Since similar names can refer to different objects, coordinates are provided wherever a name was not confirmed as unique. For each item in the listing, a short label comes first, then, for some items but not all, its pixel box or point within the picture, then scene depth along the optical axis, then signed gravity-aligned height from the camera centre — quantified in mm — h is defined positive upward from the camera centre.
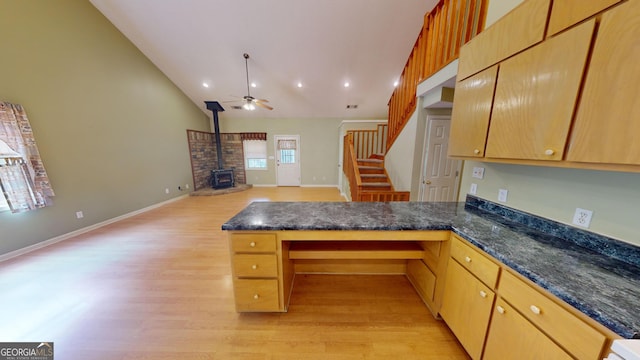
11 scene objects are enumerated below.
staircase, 3430 -355
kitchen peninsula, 787 -557
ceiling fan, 4094 +1087
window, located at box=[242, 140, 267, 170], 7034 -95
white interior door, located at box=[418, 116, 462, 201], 2994 -233
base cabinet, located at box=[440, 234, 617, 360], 739 -798
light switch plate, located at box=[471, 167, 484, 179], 1838 -190
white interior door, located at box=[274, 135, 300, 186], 6941 -303
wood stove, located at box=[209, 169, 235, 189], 6383 -933
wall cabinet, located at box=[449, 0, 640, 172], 788 +335
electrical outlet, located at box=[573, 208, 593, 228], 1137 -384
